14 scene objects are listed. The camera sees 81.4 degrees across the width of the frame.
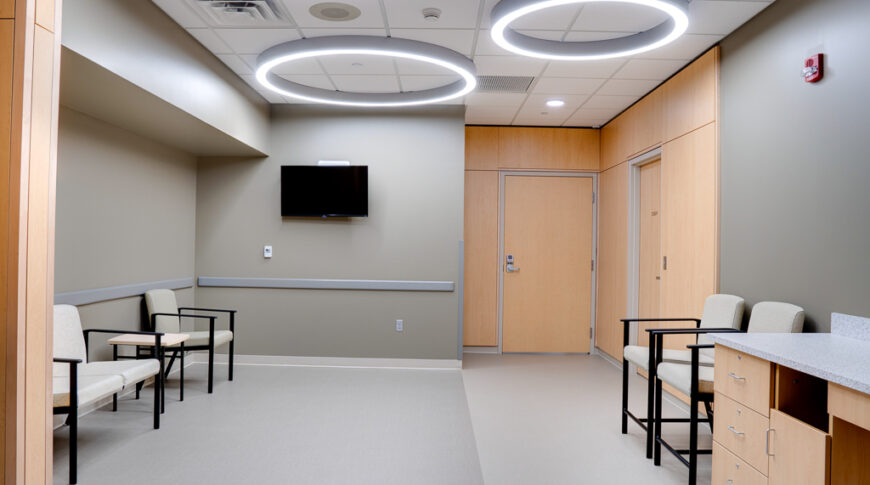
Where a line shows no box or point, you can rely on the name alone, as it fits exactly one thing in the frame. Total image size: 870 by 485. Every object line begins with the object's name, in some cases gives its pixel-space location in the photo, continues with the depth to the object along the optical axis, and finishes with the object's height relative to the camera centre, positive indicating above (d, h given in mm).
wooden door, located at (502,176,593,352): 6105 -150
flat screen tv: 5164 +596
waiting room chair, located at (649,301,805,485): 2596 -673
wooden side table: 3529 -674
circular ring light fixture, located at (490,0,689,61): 2838 +1441
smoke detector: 3191 +1509
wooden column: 1706 +91
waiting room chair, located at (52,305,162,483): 2627 -753
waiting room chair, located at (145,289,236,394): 4227 -664
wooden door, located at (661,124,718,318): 3648 +239
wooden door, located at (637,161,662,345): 4711 +79
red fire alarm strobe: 2652 +982
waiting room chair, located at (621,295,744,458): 3125 -658
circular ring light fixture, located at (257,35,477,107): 3602 +1438
